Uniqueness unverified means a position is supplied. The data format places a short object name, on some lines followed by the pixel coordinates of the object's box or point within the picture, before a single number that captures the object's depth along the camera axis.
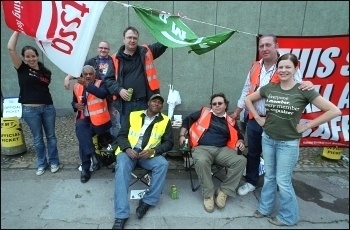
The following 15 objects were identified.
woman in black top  3.89
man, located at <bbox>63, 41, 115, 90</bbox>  4.22
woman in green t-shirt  2.96
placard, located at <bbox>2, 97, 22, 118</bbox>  4.85
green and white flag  3.82
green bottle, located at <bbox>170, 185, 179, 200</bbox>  3.86
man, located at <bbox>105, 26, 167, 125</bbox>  3.93
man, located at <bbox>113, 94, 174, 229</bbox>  3.39
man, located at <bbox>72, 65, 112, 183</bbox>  4.11
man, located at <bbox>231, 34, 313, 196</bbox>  3.43
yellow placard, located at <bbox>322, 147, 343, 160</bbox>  5.01
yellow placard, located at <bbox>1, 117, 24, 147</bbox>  4.88
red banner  3.73
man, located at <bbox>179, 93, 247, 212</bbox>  3.67
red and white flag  3.18
